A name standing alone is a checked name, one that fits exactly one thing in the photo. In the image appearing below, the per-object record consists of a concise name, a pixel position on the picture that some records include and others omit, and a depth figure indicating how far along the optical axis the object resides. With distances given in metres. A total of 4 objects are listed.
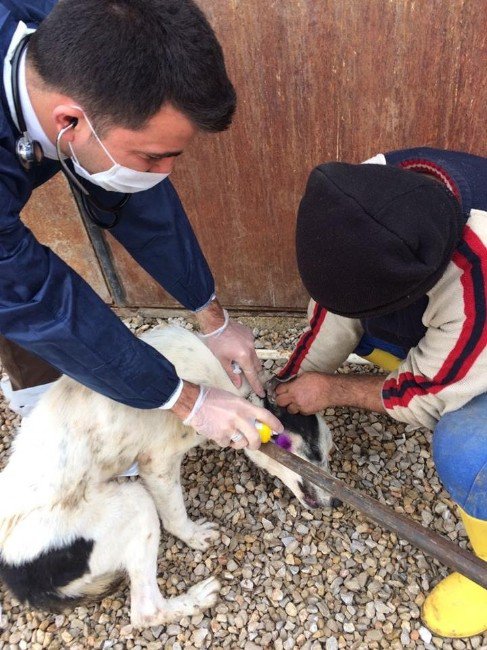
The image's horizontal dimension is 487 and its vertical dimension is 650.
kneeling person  0.67
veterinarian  0.65
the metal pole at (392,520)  0.68
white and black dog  0.87
